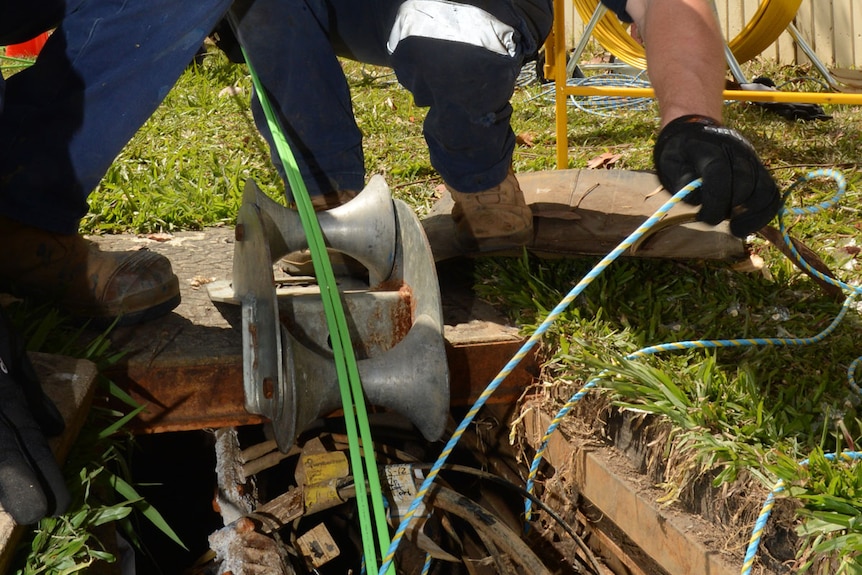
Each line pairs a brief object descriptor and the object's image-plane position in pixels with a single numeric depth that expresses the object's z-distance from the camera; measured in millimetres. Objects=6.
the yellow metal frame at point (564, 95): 3439
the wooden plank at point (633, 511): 1834
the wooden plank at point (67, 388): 1789
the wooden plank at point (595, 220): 2521
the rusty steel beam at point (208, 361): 2180
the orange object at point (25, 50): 5625
